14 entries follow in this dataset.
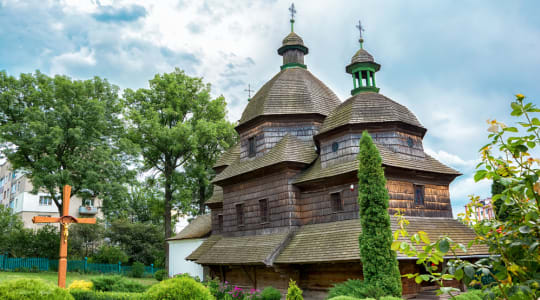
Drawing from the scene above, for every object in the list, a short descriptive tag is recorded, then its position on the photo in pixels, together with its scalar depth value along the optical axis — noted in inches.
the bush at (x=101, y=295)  469.7
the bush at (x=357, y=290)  488.4
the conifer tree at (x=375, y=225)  508.7
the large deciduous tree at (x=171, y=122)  1224.2
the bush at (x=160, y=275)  1064.8
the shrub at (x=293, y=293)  474.0
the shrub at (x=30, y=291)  373.1
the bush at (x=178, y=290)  397.4
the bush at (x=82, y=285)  584.7
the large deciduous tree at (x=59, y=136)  987.9
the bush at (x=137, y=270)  1177.4
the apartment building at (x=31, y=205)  1724.9
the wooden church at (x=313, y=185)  634.2
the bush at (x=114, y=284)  589.0
